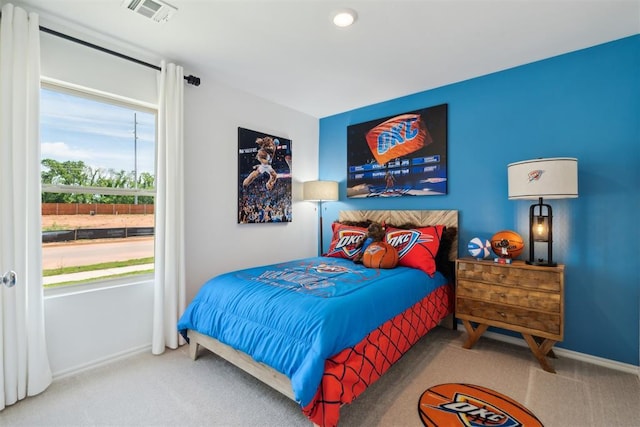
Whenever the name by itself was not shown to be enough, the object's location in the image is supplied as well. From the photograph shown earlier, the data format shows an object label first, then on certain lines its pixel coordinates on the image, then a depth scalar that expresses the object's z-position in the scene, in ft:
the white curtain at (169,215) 8.38
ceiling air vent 6.44
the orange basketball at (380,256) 8.93
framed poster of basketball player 11.13
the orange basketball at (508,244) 8.27
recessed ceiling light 6.67
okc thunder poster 10.77
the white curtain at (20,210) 6.13
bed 5.17
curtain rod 6.78
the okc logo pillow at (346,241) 10.57
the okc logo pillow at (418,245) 9.09
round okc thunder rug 5.63
